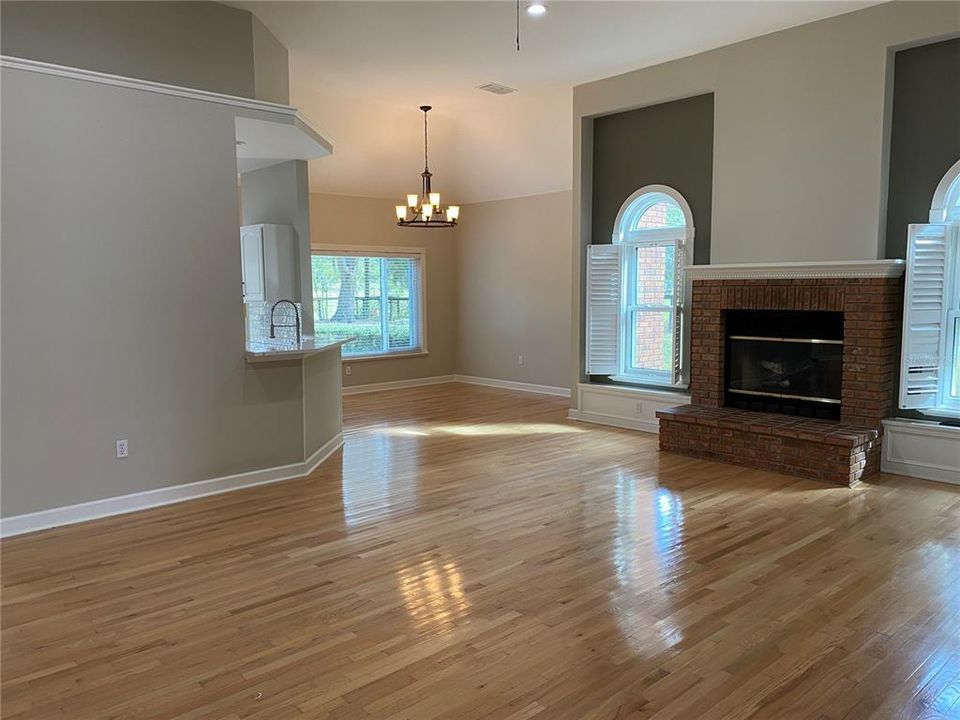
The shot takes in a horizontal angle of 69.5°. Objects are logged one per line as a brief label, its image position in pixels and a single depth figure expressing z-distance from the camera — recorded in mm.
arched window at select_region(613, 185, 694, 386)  6566
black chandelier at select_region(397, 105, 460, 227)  7777
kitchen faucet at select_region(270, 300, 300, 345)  5728
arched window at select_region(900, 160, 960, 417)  4922
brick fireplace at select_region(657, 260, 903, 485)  5109
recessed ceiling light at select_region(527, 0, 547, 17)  4875
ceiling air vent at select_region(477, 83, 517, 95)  7090
